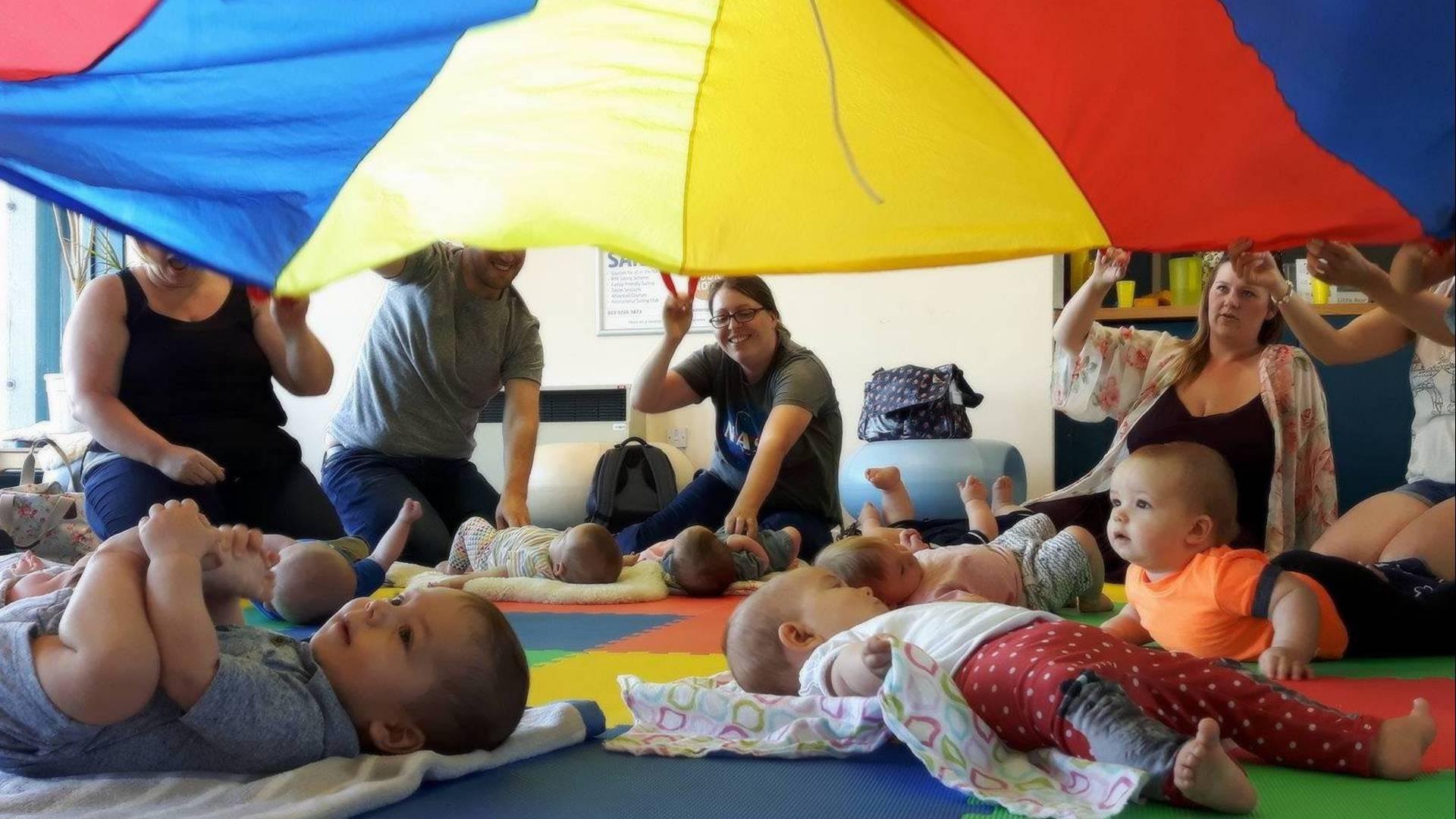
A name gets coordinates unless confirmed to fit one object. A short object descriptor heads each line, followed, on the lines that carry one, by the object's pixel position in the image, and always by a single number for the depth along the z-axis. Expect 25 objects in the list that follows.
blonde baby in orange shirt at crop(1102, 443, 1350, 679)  1.57
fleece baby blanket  2.48
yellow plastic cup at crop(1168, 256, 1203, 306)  3.90
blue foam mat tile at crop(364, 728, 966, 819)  0.99
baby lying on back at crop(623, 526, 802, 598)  2.51
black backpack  3.54
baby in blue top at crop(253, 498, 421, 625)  2.11
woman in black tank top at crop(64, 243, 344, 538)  2.05
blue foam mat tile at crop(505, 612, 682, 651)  1.97
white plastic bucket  4.21
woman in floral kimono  2.20
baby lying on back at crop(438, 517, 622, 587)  2.60
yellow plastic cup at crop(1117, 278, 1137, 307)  3.99
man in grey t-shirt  2.65
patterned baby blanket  0.97
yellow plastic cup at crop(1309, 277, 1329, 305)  3.45
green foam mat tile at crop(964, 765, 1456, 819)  0.95
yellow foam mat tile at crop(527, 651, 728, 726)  1.52
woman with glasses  2.62
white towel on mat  0.94
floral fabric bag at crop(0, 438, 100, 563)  2.87
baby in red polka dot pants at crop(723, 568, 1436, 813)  0.96
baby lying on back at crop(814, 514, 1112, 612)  1.74
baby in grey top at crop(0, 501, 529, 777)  0.92
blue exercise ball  3.68
